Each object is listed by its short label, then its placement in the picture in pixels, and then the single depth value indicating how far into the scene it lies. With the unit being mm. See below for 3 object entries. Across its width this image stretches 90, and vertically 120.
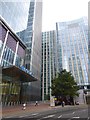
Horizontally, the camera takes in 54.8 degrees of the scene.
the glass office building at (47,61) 46794
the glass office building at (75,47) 49404
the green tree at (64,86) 25171
